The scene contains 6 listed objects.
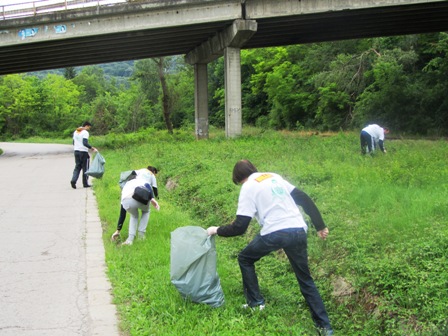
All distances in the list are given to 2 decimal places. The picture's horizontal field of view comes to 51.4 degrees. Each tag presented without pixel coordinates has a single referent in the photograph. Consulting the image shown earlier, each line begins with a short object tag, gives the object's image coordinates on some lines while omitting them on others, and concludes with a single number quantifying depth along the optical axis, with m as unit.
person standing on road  13.19
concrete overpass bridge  24.28
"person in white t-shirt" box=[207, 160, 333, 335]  4.54
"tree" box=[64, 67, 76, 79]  112.00
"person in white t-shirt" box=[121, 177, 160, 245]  7.14
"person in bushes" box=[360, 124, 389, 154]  13.72
